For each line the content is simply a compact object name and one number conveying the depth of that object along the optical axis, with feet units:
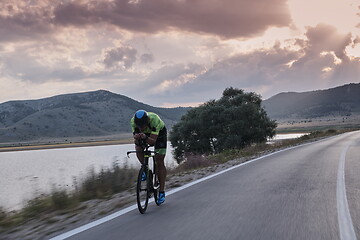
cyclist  21.03
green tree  145.48
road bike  21.05
